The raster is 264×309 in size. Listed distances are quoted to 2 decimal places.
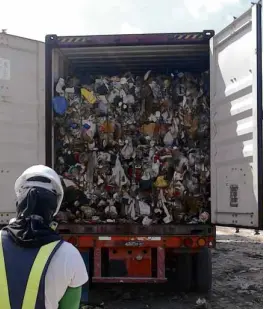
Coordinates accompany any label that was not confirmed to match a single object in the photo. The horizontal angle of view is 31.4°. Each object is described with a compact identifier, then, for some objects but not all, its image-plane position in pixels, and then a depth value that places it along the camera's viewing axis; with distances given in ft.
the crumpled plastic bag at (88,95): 18.37
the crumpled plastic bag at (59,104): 17.67
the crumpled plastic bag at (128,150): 18.38
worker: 5.07
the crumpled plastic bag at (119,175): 18.40
